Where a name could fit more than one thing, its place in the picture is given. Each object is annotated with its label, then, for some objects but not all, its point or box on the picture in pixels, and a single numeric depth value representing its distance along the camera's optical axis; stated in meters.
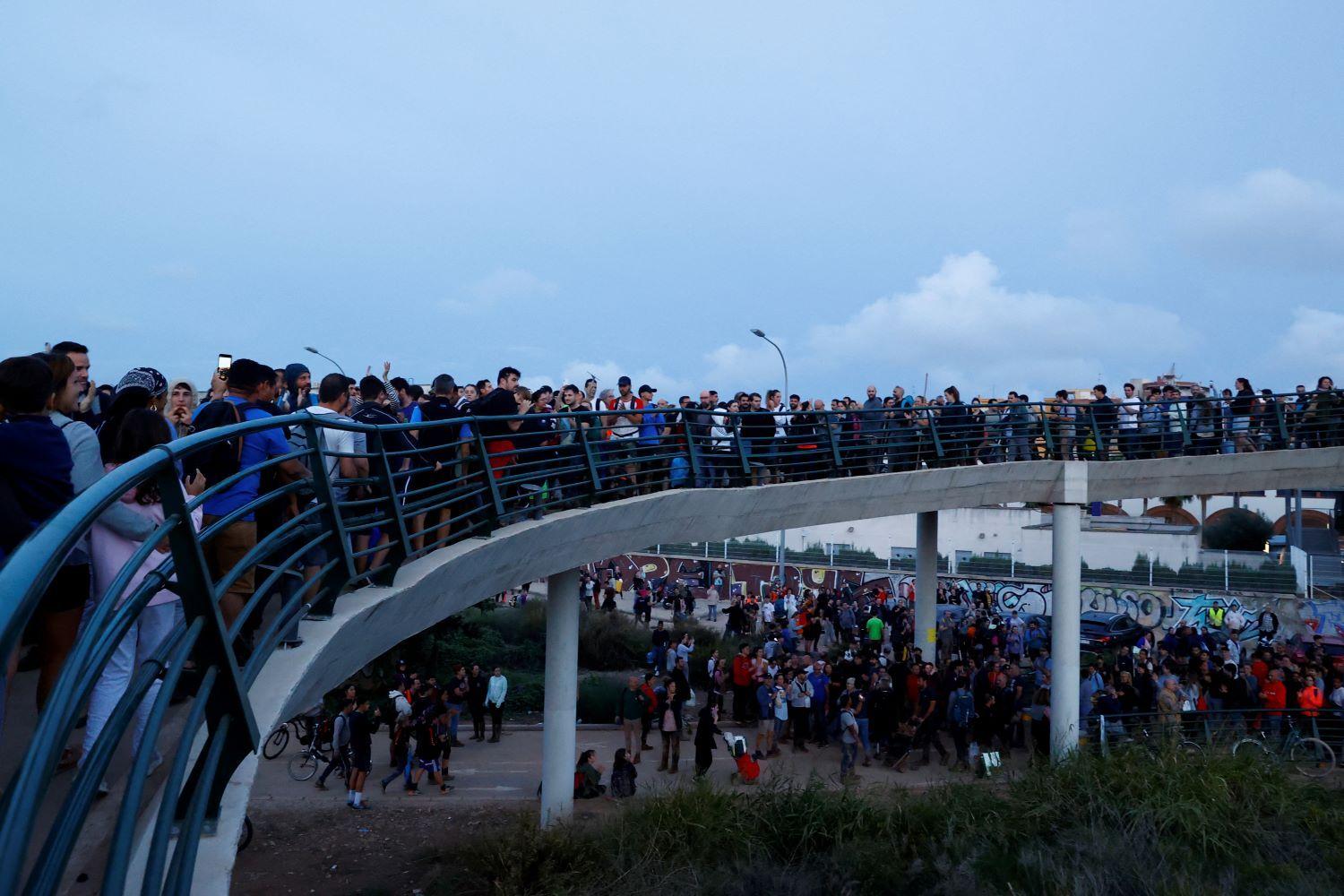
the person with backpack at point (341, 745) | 16.39
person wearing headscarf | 5.72
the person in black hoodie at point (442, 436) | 9.24
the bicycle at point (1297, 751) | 13.45
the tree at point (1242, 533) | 48.12
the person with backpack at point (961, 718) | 17.58
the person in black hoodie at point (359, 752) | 15.27
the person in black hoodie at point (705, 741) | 16.39
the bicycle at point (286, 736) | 17.70
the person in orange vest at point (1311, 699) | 16.75
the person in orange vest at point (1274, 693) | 17.30
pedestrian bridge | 2.28
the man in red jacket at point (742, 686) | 19.86
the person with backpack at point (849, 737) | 16.83
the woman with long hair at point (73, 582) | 4.11
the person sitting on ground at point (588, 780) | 15.34
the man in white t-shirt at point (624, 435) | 11.98
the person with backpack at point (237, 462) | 5.55
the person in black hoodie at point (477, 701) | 19.19
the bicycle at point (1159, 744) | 12.70
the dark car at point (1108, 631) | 27.44
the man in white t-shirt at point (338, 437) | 7.12
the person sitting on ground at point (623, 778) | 15.30
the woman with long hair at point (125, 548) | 4.37
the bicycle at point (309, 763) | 16.86
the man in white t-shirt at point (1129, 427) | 18.64
